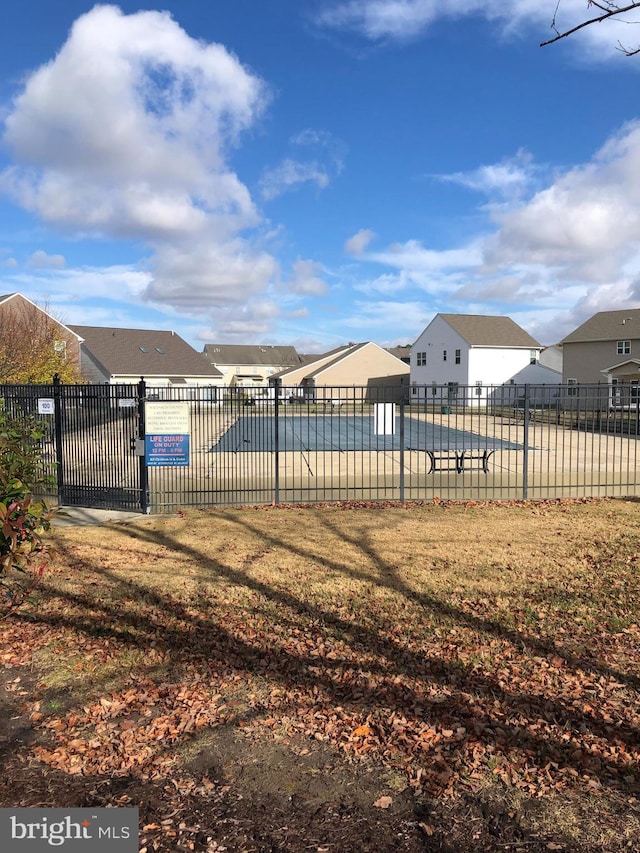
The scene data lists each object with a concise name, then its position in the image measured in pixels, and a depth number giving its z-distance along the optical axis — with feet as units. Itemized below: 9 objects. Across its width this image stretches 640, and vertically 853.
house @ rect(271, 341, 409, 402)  206.08
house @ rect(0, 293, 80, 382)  86.09
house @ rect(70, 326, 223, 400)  170.19
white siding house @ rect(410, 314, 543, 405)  173.27
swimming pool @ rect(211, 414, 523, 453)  73.72
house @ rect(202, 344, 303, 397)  317.22
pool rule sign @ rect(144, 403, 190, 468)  34.50
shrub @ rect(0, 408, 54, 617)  12.09
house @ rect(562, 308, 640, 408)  147.74
